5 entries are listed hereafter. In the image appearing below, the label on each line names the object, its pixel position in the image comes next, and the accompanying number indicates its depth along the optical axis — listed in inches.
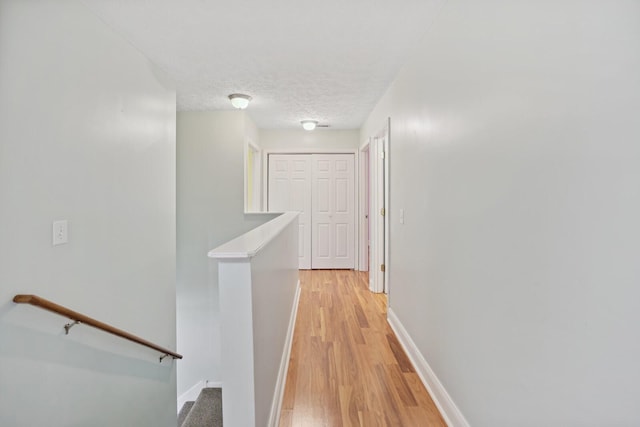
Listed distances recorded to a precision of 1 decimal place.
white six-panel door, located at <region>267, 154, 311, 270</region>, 218.5
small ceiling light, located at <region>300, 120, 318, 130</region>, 186.1
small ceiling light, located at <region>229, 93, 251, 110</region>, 139.2
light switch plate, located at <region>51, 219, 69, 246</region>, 67.1
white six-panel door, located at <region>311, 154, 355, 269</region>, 218.1
